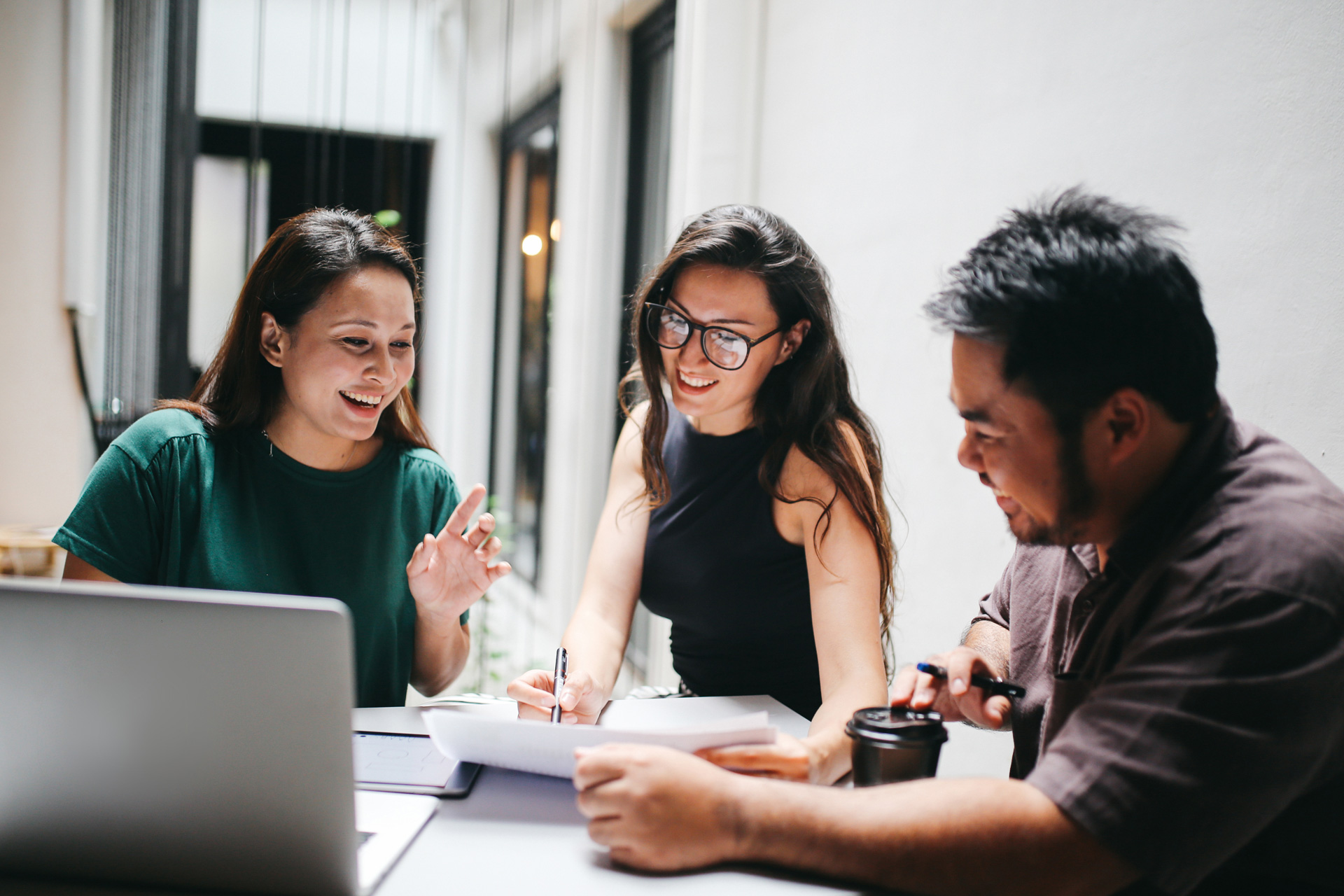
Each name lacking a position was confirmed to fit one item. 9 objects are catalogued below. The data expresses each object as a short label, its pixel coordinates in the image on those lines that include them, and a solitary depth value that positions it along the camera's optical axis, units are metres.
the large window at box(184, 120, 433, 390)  4.78
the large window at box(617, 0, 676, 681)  3.67
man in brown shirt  0.76
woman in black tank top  1.54
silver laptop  0.74
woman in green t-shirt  1.45
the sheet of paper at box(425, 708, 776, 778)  0.95
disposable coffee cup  0.93
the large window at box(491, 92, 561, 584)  4.57
